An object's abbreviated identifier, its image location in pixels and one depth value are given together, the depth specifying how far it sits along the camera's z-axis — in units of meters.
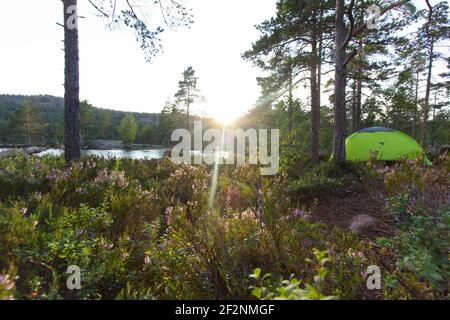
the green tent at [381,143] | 10.15
